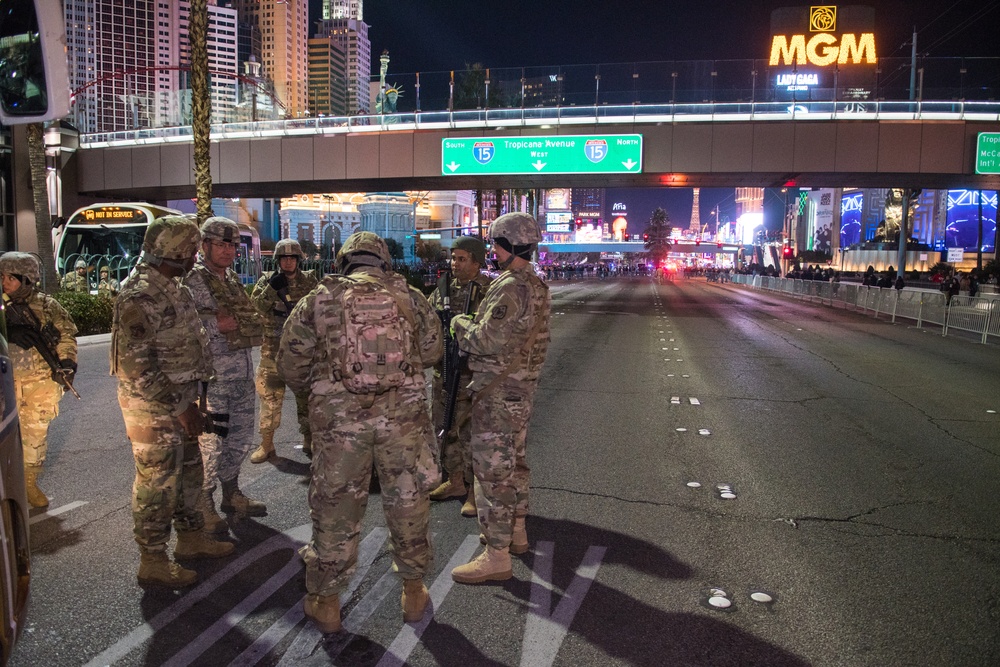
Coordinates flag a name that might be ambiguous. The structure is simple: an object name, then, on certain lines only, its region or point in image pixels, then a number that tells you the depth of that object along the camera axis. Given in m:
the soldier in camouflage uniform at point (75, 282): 17.83
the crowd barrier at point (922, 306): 18.84
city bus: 25.91
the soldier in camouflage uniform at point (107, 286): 17.62
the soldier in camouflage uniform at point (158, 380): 4.02
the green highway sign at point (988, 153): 24.44
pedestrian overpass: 25.28
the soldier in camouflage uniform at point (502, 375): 4.20
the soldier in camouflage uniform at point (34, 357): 5.14
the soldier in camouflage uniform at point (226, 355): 4.94
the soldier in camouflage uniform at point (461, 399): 5.11
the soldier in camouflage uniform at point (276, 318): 6.50
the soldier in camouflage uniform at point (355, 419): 3.56
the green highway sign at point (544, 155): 27.00
